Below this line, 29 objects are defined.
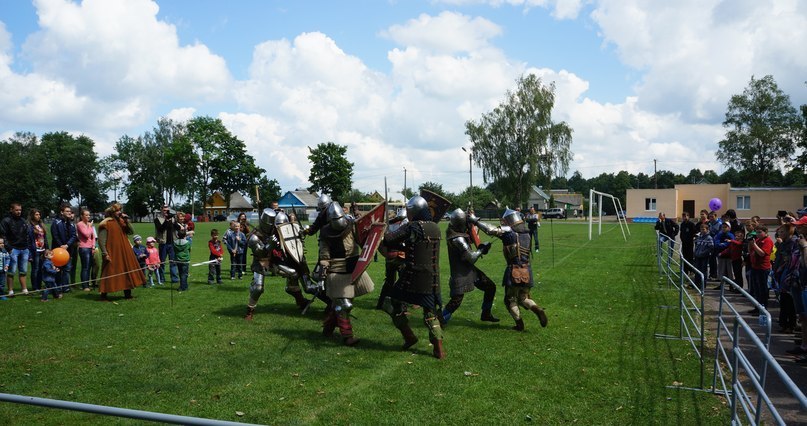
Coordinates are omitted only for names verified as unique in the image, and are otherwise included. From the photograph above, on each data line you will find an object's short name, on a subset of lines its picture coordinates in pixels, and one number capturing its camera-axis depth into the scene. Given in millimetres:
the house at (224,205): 77356
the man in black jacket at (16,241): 10641
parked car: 68375
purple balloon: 16527
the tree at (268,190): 71625
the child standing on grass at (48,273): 10805
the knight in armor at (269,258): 9172
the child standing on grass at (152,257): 12741
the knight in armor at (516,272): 8195
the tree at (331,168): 70125
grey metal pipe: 2125
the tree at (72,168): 75062
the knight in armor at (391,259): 8891
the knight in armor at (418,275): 6914
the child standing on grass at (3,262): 10463
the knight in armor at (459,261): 8281
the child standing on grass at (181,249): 12742
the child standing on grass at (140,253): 12589
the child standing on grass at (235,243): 14461
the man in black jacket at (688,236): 15062
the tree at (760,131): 52625
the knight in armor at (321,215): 8328
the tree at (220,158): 61688
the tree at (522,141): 48188
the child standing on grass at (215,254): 13422
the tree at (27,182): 61969
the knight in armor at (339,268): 7520
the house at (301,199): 76250
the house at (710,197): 46375
